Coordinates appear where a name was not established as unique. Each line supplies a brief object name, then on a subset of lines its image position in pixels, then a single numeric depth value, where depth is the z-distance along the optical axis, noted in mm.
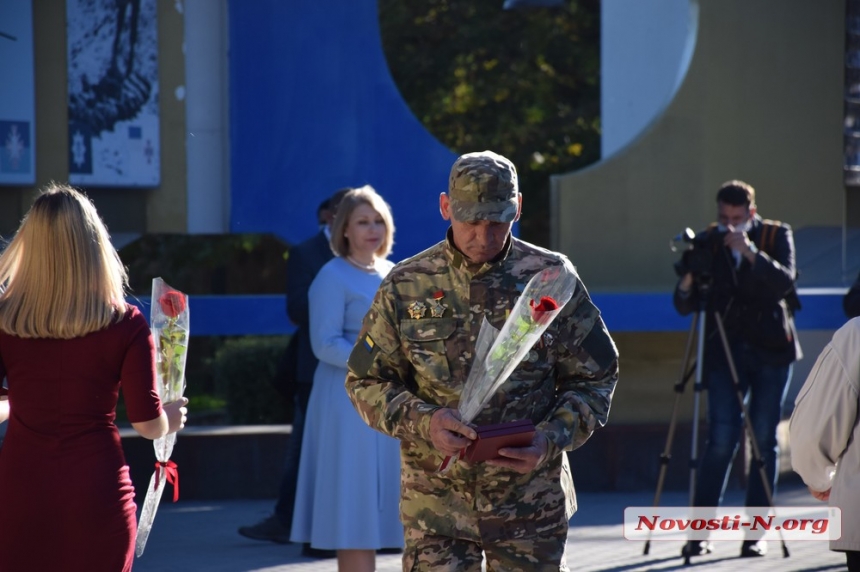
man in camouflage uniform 7035
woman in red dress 7258
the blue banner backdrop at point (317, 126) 17828
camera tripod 13687
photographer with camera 13727
